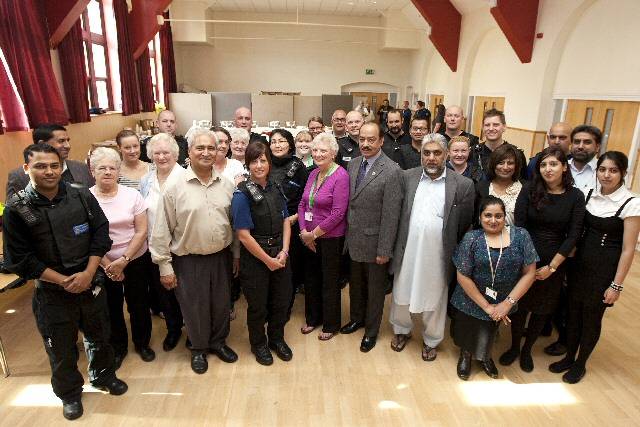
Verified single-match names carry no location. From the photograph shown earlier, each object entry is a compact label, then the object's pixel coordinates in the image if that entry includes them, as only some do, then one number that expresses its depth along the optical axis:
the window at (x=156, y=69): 11.80
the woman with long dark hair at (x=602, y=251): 2.34
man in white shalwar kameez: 2.60
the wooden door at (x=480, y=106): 9.30
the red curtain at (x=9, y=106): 4.24
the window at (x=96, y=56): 7.40
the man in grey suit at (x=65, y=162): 2.71
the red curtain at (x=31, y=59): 4.43
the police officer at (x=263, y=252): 2.50
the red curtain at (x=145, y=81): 9.84
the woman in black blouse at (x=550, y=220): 2.43
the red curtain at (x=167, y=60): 12.02
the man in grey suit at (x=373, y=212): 2.69
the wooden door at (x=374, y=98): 15.77
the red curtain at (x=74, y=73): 6.02
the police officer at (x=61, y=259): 1.95
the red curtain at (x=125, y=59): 8.41
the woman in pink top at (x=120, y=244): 2.41
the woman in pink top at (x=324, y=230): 2.77
